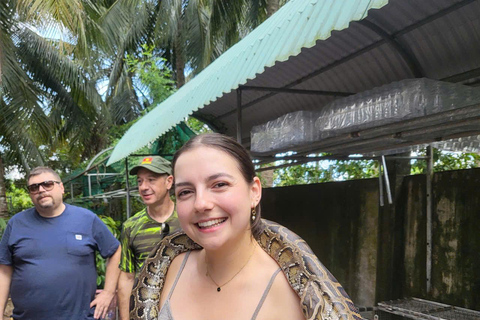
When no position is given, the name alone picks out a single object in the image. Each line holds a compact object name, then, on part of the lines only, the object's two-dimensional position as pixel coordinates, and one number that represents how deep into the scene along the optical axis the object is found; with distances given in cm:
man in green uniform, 359
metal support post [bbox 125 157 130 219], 714
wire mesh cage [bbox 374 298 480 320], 441
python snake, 151
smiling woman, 142
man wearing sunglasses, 374
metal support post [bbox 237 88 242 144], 415
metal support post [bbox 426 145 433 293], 523
